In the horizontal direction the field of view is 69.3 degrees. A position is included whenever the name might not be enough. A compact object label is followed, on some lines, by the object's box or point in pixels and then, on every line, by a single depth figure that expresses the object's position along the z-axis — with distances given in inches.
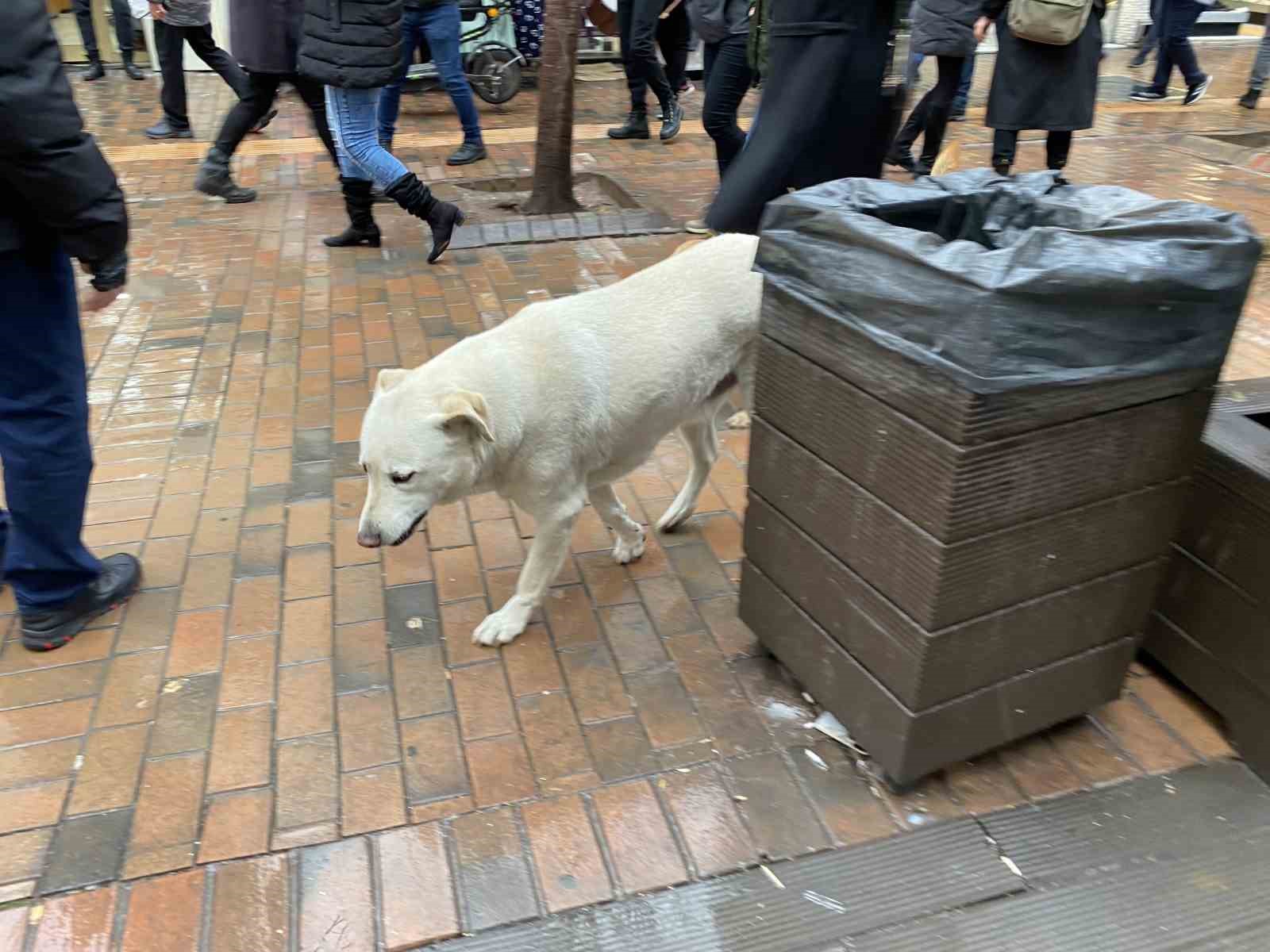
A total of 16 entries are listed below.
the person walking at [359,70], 218.1
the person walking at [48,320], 91.3
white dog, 104.5
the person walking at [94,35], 472.4
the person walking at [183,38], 310.7
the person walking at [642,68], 350.0
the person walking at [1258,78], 453.1
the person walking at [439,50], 301.6
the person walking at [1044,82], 231.5
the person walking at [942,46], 281.9
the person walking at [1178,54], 423.5
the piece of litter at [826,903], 87.1
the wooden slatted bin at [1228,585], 98.7
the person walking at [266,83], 255.8
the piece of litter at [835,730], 104.8
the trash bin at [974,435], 77.2
